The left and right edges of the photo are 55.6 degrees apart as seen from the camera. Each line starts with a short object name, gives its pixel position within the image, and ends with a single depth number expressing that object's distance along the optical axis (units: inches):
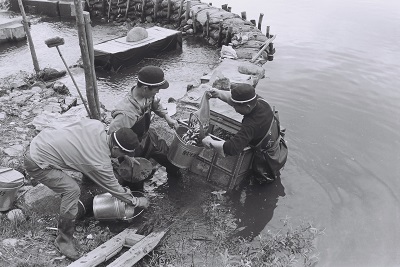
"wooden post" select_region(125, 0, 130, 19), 692.7
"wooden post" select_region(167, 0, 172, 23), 660.7
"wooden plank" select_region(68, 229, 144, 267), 155.8
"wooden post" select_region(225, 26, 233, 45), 545.8
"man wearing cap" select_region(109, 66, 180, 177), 178.5
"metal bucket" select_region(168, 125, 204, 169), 193.9
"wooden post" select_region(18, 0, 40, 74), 377.7
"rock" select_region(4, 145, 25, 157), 231.5
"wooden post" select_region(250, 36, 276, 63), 441.1
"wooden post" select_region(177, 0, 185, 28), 648.0
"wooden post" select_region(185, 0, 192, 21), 626.2
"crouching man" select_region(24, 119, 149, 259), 153.6
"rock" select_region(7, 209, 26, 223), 178.5
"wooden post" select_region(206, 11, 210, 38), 589.0
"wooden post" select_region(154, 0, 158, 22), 673.0
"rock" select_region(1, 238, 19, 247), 164.2
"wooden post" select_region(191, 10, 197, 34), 612.0
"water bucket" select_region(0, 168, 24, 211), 180.4
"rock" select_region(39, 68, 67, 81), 407.8
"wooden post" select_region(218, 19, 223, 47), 565.0
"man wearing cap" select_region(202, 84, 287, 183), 183.2
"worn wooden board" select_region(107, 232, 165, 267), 158.6
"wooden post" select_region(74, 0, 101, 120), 233.0
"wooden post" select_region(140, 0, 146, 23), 680.4
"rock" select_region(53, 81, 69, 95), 361.4
